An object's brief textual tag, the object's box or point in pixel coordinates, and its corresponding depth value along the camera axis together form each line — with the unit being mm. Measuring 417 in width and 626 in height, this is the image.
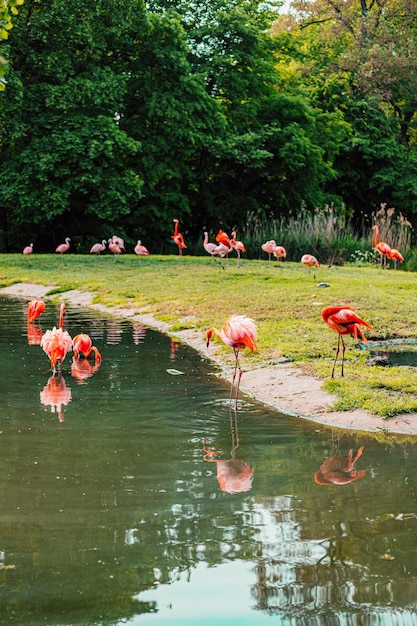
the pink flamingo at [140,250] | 23109
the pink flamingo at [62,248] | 24891
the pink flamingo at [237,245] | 20075
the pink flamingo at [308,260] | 17547
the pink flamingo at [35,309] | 12195
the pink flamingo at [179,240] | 23250
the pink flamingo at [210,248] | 20656
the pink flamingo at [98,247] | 25344
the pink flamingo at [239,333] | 7410
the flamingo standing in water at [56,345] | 8578
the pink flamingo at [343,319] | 7848
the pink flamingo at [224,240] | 20281
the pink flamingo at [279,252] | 20469
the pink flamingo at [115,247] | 23109
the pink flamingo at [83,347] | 9359
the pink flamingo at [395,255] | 19980
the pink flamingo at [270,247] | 20922
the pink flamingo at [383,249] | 19516
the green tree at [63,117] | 26531
